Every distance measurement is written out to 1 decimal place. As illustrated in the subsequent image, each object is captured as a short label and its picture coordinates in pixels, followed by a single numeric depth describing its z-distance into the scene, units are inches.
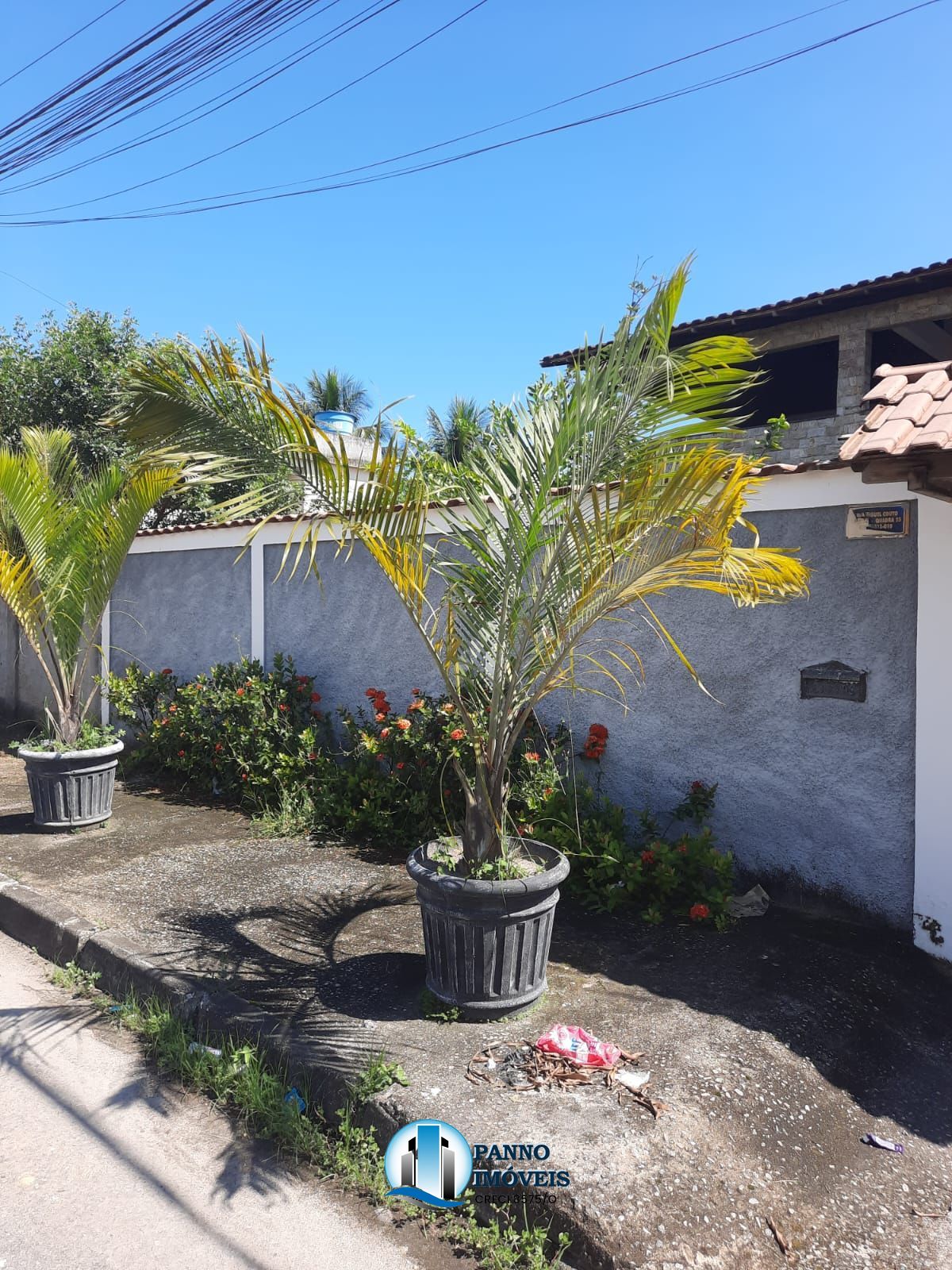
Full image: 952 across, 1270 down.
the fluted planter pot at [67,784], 241.0
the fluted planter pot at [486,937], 134.0
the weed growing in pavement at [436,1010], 137.9
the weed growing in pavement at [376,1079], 115.0
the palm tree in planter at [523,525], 134.6
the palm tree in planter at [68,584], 241.1
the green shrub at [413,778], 216.1
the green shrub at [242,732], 265.1
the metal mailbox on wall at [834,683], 173.3
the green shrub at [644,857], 179.9
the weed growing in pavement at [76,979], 158.4
